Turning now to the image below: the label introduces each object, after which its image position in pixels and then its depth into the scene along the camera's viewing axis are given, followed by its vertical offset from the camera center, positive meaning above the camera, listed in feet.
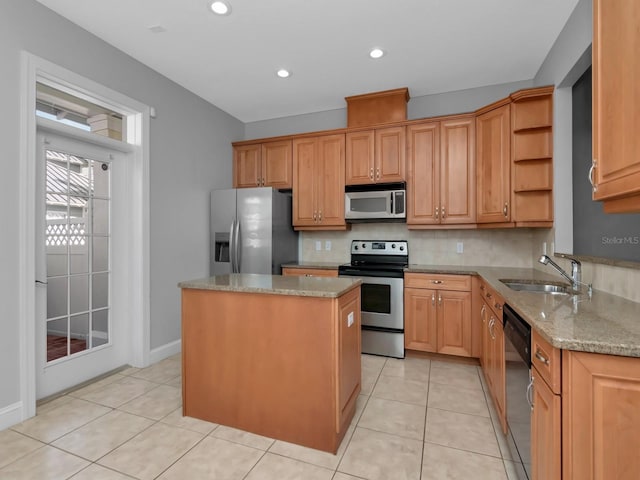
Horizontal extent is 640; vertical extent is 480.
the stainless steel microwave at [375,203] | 11.46 +1.39
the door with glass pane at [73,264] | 7.81 -0.64
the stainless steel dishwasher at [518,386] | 4.51 -2.30
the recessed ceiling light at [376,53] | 9.11 +5.47
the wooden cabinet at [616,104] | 3.63 +1.70
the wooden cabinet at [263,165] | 13.26 +3.24
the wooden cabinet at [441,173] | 10.78 +2.37
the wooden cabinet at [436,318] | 10.04 -2.50
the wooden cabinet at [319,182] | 12.45 +2.34
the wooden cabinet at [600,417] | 3.19 -1.81
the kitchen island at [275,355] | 5.99 -2.32
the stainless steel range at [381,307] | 10.72 -2.29
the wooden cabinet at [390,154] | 11.56 +3.18
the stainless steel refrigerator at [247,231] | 11.80 +0.37
